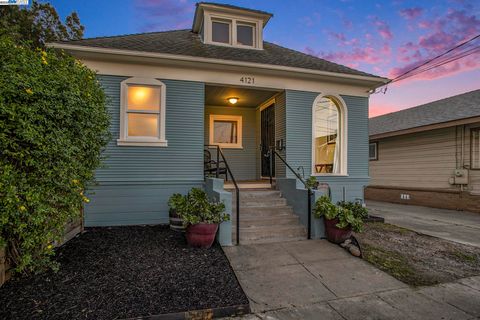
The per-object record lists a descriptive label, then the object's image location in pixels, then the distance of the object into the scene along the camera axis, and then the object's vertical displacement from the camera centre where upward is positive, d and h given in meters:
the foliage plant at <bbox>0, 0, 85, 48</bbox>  12.47 +7.57
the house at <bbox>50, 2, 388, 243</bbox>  5.57 +1.39
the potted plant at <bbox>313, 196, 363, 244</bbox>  4.39 -1.01
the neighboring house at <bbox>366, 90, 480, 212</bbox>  8.60 +0.37
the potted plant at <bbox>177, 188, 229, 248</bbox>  4.02 -0.93
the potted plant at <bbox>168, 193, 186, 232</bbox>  4.63 -1.09
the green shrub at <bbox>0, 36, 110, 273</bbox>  2.44 +0.14
